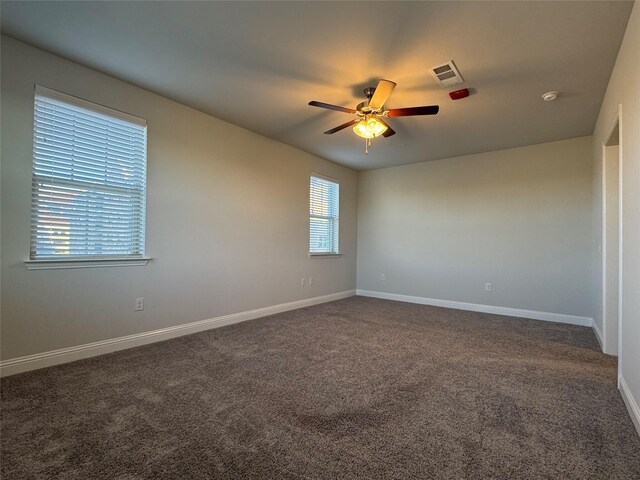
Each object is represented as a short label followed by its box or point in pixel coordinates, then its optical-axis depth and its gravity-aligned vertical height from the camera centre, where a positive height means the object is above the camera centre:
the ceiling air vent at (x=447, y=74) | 2.57 +1.52
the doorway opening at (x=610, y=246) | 2.96 +0.05
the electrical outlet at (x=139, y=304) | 3.09 -0.60
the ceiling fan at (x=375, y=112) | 2.59 +1.25
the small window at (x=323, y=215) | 5.35 +0.58
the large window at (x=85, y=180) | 2.52 +0.57
